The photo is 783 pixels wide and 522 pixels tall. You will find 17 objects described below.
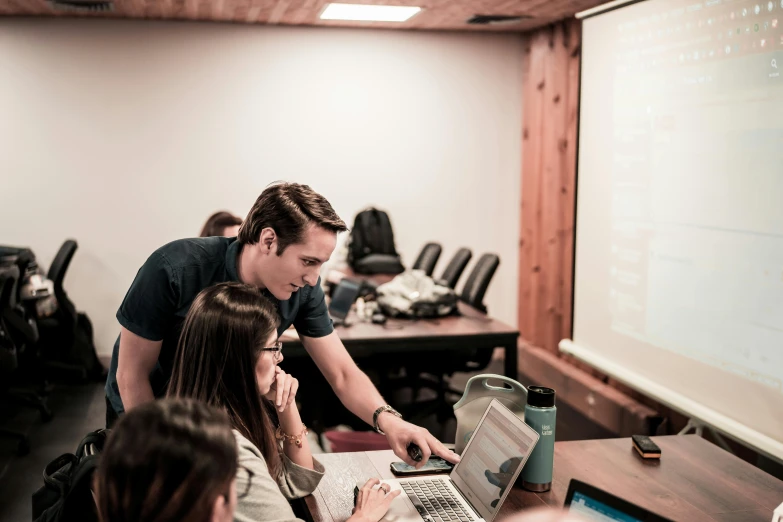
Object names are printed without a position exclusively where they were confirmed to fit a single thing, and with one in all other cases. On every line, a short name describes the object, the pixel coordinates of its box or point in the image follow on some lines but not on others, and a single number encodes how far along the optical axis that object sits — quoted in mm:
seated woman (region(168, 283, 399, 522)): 1552
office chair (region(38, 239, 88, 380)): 4848
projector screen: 2820
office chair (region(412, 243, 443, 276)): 5477
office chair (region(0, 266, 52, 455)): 3887
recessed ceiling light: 4984
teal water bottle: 1745
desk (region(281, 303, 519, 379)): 3633
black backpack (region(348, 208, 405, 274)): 5535
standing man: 1849
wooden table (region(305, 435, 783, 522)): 1704
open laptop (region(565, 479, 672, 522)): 1201
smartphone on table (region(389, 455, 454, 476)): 1860
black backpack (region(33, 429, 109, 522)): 1339
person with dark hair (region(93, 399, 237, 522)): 1060
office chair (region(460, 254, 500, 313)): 4375
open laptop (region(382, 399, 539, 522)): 1595
